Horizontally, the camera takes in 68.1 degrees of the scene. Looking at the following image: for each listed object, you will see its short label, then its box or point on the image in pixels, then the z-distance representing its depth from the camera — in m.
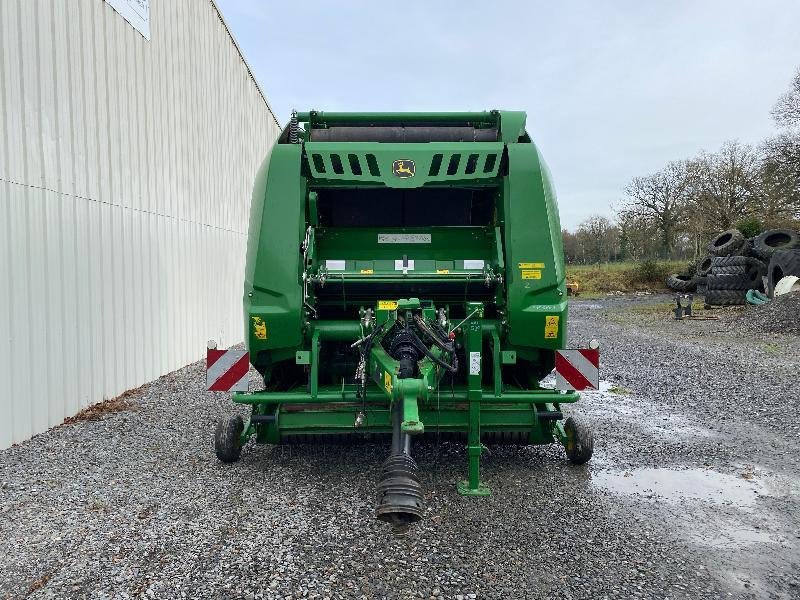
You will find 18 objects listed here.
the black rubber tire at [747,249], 21.71
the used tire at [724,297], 20.56
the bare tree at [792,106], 24.60
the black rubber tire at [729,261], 20.91
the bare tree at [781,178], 24.12
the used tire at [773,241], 20.45
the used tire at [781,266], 17.97
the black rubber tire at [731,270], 20.72
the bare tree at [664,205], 37.18
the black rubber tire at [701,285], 23.42
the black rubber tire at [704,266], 24.04
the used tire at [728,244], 22.94
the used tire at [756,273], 20.39
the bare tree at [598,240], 42.62
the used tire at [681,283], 27.78
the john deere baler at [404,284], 4.22
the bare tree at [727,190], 31.80
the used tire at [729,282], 20.56
